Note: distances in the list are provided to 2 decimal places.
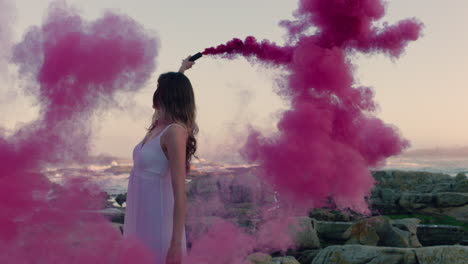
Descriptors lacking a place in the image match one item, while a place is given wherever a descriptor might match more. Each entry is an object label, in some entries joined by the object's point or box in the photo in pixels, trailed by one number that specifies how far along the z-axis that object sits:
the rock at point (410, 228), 14.66
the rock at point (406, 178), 37.66
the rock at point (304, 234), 12.94
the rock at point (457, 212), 21.95
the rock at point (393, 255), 8.17
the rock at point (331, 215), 18.61
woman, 3.32
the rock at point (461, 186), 29.90
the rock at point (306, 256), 12.06
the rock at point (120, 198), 33.22
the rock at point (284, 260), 9.73
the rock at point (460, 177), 33.50
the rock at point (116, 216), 15.44
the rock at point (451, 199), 23.27
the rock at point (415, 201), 24.92
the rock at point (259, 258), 9.68
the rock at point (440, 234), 17.22
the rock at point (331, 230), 16.11
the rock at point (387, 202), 26.39
